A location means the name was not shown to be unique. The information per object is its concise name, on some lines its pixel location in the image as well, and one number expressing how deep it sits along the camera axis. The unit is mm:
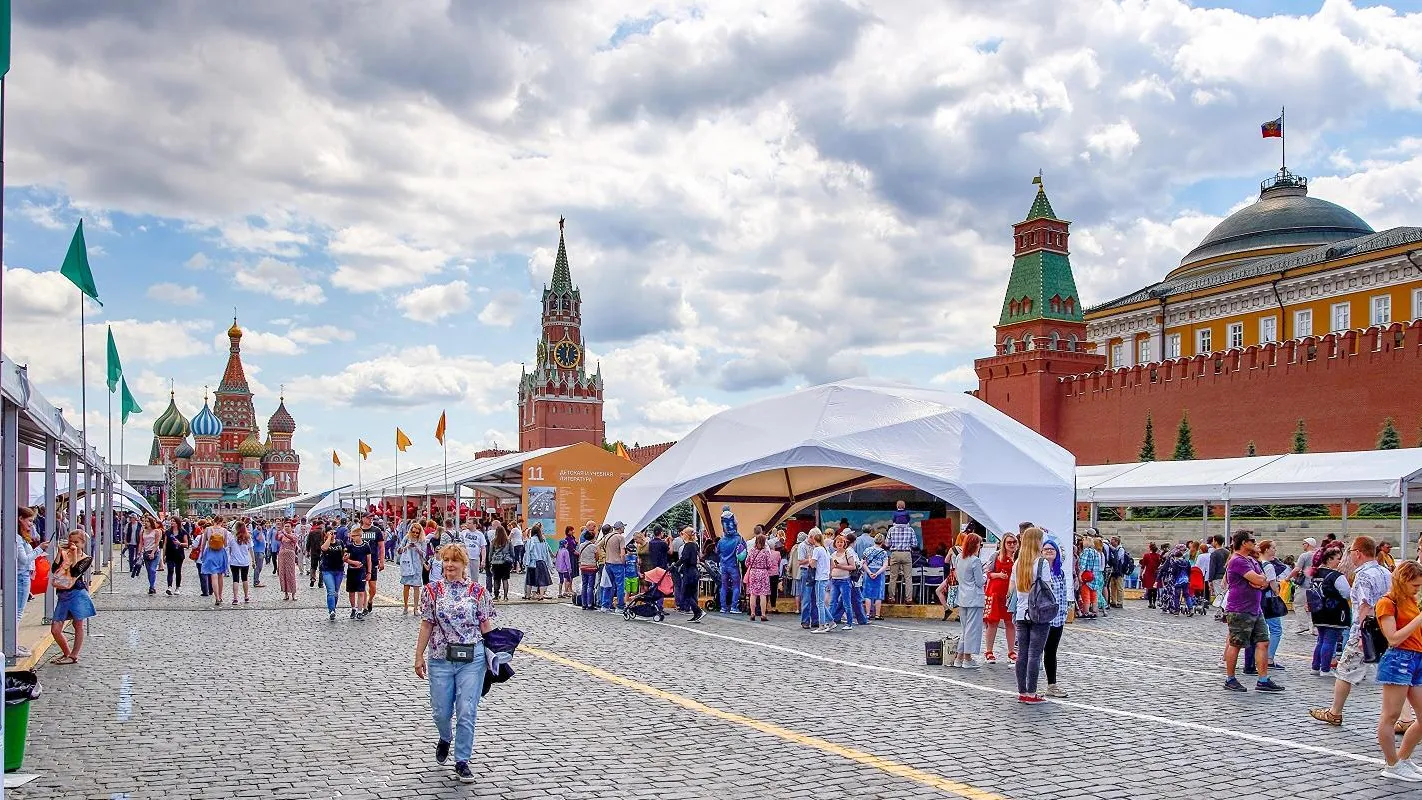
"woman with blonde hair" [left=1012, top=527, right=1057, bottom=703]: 9688
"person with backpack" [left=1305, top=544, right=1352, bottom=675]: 11062
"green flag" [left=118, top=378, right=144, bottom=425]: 31239
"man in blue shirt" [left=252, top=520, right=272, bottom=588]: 24812
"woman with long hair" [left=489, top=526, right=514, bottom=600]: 20172
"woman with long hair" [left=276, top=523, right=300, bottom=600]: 20328
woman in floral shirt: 6980
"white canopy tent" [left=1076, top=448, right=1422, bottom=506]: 20797
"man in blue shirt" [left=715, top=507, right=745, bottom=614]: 18188
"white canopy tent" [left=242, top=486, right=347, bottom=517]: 54000
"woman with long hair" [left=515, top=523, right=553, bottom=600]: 20375
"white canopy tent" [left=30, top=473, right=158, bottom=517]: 33719
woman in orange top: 7141
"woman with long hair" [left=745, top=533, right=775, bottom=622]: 17188
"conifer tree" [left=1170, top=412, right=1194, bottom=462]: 41094
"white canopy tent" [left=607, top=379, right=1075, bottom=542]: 18203
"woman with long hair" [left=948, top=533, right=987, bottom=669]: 12195
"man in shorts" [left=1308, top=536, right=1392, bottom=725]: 8453
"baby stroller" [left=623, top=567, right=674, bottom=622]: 17047
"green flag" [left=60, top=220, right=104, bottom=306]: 15695
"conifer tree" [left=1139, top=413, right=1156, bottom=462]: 42906
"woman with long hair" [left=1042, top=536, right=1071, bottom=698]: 9719
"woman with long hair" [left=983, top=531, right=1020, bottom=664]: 11953
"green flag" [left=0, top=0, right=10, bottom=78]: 6633
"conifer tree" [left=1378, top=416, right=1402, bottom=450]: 33594
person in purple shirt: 10562
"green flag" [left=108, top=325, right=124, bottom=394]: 25906
